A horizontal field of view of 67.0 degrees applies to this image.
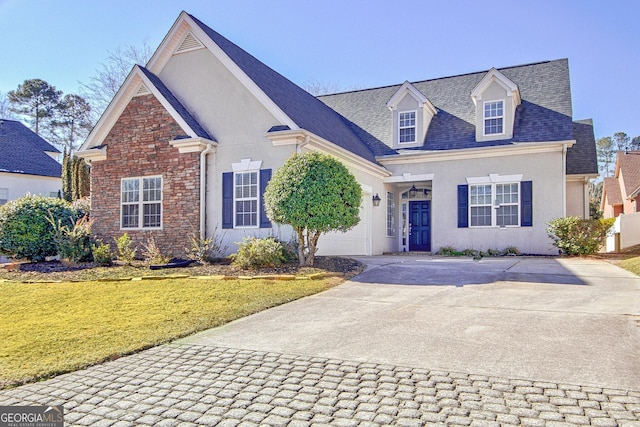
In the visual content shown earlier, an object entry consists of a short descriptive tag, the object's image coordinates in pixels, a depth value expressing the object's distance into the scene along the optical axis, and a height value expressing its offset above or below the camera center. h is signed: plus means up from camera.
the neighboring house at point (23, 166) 26.83 +3.34
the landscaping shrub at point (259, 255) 11.02 -0.73
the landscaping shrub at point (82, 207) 15.81 +0.54
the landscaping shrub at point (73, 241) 13.66 -0.52
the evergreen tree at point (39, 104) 39.69 +9.82
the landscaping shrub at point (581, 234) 14.23 -0.29
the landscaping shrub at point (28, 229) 13.80 -0.19
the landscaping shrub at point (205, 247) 12.88 -0.67
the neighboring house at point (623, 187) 28.67 +2.47
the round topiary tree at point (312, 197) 10.68 +0.60
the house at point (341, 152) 13.62 +2.24
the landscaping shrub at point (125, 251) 13.09 -0.78
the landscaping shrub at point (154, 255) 12.53 -0.86
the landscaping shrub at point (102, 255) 13.06 -0.88
